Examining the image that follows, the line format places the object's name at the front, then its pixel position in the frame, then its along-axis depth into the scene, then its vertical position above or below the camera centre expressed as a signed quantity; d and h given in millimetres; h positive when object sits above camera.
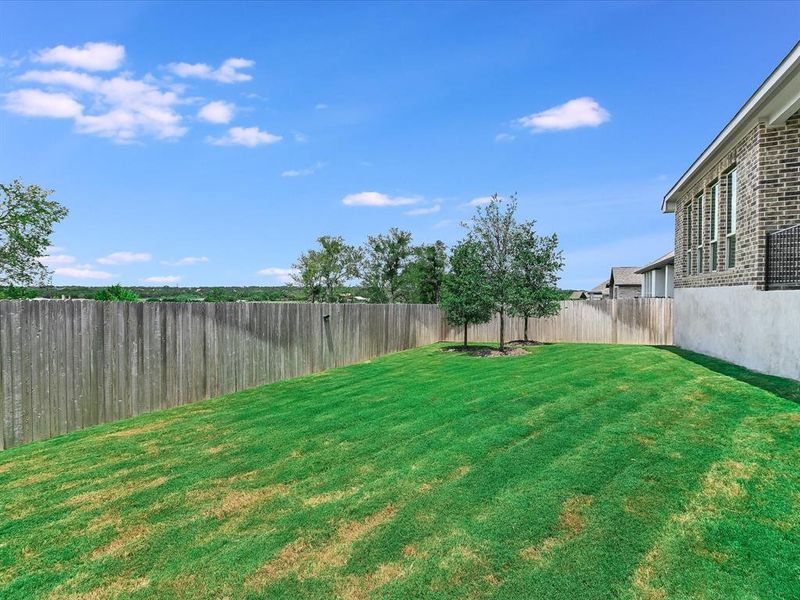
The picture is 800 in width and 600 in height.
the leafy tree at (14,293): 14133 -70
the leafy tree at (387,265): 48250 +2687
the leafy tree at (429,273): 43688 +1729
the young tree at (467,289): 17306 +108
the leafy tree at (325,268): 48219 +2355
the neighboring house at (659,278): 26375 +905
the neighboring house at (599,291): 62738 +176
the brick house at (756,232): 8406 +1265
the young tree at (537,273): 19719 +816
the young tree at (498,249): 17141 +1586
